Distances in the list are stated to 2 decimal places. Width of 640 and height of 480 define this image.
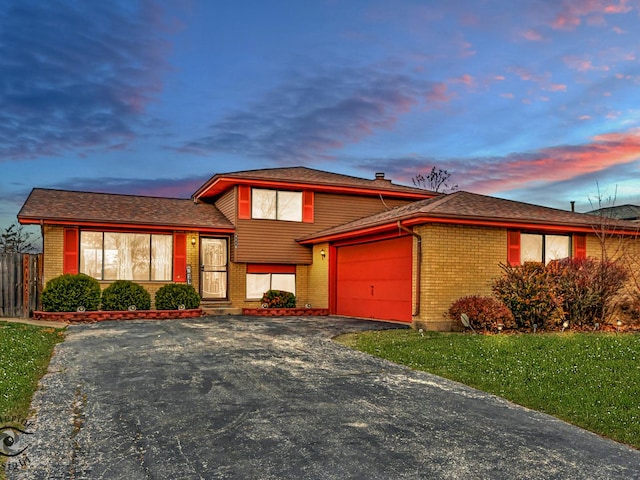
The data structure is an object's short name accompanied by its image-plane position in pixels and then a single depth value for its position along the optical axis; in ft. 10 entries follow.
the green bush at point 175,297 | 58.59
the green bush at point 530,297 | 41.34
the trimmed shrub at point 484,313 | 41.29
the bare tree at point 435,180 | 125.29
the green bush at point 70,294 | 53.21
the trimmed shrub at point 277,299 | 64.59
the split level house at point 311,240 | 46.44
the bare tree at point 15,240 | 101.14
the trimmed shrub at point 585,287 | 43.16
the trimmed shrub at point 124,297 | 56.90
